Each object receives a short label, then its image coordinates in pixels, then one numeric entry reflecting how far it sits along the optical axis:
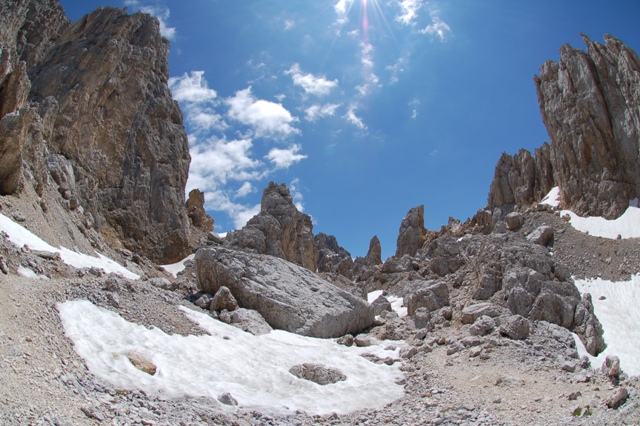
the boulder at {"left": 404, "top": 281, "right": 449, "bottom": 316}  28.70
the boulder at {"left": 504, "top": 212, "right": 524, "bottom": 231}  53.25
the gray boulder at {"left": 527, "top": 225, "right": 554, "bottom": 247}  44.34
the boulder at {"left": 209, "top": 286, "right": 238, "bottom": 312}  21.88
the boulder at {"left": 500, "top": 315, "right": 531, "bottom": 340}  19.89
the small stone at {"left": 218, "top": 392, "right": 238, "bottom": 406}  11.23
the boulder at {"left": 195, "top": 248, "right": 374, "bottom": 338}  22.75
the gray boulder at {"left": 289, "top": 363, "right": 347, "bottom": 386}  15.01
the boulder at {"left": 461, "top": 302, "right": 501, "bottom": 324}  23.34
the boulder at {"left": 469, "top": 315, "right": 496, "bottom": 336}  20.91
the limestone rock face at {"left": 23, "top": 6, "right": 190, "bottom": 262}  51.69
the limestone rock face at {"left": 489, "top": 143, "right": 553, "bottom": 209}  75.88
